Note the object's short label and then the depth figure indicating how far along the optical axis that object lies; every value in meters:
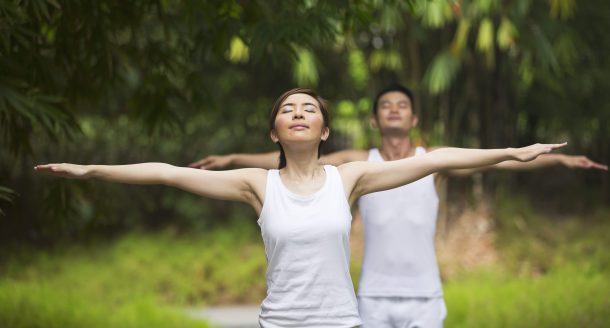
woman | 5.11
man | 6.90
